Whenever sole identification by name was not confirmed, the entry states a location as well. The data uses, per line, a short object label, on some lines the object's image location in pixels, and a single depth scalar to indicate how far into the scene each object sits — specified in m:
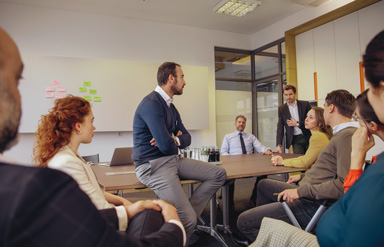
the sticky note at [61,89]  4.97
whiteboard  4.83
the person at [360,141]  1.34
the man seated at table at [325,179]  1.70
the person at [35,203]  0.43
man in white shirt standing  4.40
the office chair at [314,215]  1.69
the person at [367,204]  0.68
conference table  1.98
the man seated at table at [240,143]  4.18
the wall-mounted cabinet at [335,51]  4.59
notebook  2.85
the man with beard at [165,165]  1.98
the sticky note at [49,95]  4.88
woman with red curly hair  1.34
